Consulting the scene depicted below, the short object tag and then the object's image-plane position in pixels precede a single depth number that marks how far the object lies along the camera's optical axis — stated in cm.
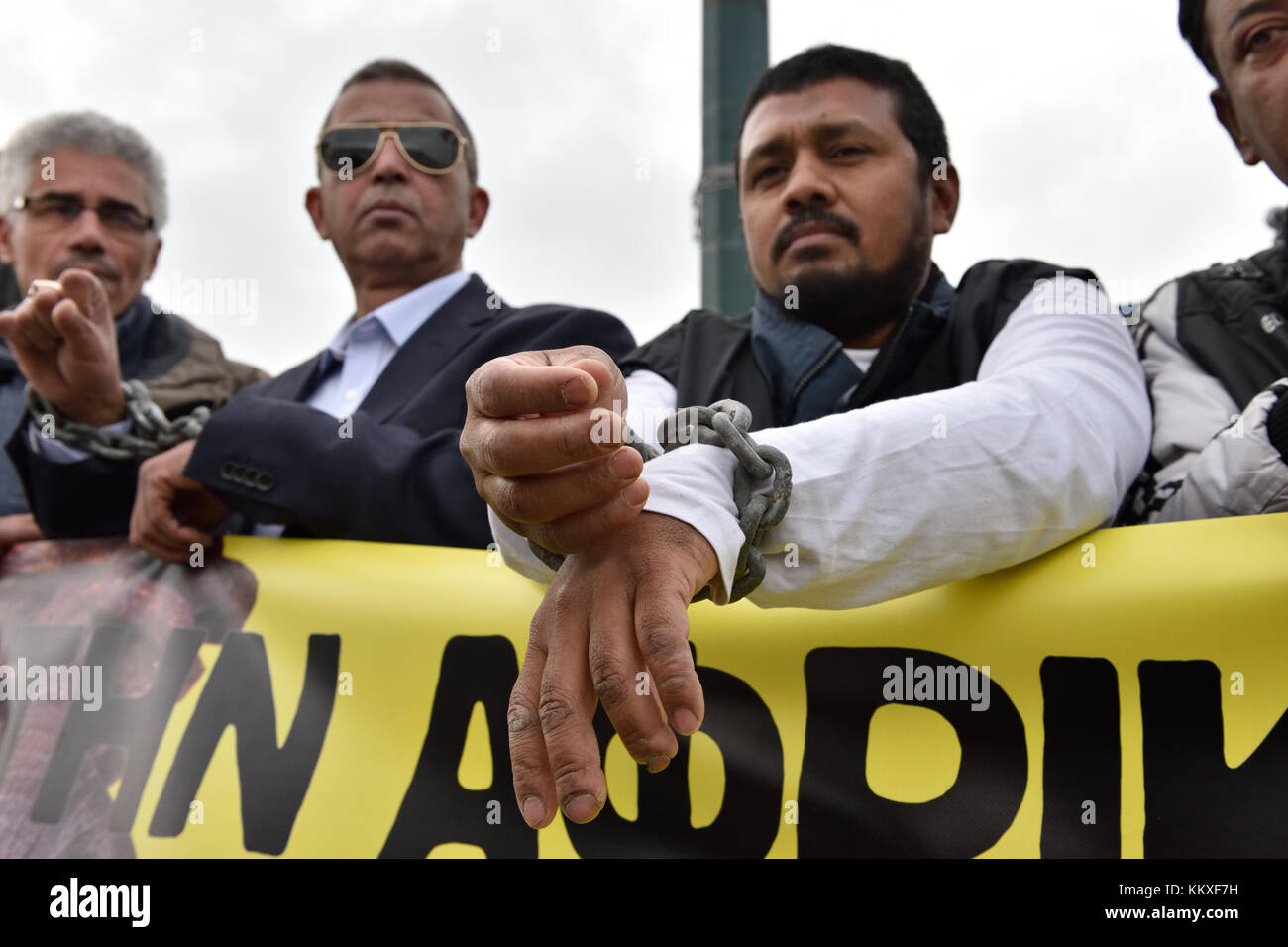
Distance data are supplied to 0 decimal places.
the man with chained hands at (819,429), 121
